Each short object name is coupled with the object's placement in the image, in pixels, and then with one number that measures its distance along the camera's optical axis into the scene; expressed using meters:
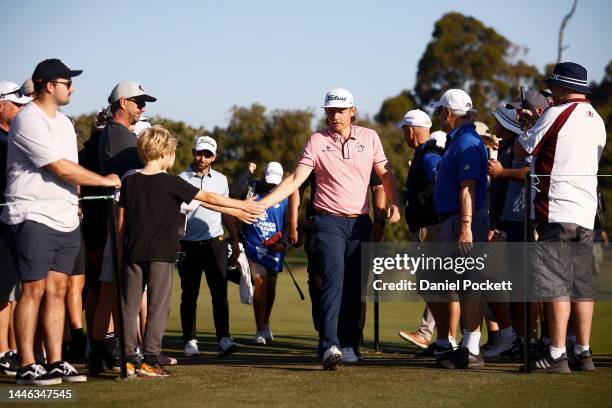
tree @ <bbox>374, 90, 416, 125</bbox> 67.31
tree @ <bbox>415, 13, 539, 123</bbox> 64.31
